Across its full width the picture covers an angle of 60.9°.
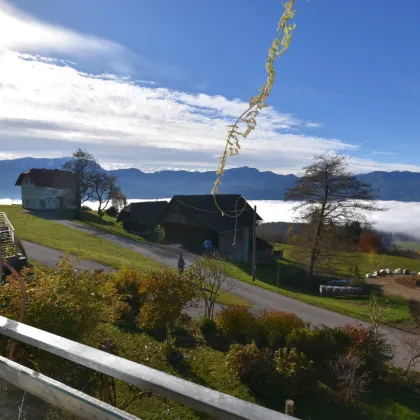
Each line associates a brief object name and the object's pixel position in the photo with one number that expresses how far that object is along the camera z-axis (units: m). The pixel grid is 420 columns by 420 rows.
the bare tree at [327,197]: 28.88
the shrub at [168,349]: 14.04
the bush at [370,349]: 15.08
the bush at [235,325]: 16.83
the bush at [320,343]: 15.68
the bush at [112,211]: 66.94
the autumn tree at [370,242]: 64.21
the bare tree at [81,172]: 56.28
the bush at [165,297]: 14.42
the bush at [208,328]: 16.66
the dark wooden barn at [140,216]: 54.12
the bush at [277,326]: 16.11
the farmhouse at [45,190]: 59.56
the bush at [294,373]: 12.85
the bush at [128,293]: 17.34
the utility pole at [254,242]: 27.34
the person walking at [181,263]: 24.45
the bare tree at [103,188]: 58.16
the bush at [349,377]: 12.54
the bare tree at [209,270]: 18.41
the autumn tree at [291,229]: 78.10
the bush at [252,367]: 12.99
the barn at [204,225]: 38.31
